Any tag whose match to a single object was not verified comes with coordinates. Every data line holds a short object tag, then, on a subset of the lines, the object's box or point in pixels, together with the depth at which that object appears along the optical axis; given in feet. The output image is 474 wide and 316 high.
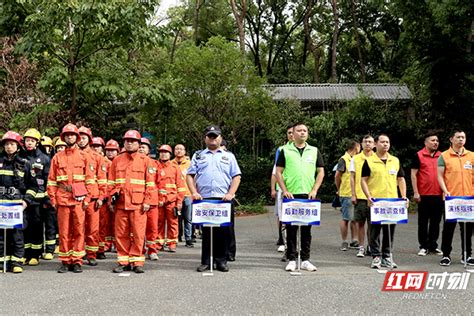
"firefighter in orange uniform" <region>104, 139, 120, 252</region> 30.60
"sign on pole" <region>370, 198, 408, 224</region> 25.00
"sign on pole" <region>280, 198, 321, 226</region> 24.20
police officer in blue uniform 25.44
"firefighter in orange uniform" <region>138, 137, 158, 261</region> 29.17
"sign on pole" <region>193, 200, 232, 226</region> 24.57
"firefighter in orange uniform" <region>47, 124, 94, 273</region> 25.08
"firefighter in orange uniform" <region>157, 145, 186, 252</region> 31.68
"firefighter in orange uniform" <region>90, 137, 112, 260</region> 29.35
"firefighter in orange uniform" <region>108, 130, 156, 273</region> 25.00
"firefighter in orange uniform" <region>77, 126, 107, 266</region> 26.23
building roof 91.35
